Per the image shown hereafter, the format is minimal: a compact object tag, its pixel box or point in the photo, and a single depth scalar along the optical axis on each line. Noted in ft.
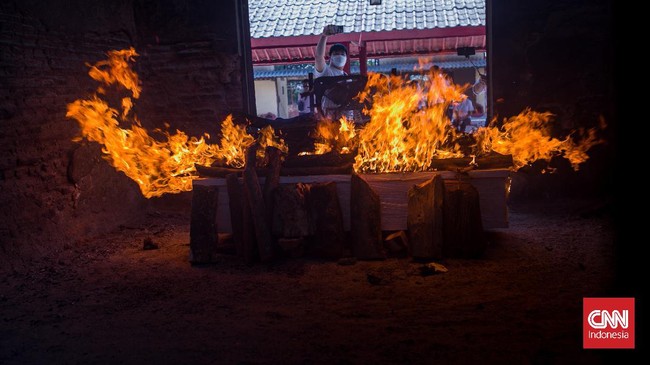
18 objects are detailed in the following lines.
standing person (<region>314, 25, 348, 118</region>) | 32.91
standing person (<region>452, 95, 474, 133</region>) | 37.34
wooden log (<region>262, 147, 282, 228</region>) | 16.70
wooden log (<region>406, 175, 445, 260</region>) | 15.79
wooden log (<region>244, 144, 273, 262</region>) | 16.26
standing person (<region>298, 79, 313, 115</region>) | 35.88
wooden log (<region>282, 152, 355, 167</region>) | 17.79
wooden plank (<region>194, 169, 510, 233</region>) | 16.99
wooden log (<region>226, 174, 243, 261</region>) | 17.02
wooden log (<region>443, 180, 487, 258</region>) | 15.81
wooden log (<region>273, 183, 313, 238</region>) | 16.07
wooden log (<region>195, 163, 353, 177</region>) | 17.53
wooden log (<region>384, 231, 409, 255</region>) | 16.58
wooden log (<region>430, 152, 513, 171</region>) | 17.17
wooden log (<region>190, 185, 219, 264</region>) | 16.60
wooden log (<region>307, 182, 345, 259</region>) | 16.39
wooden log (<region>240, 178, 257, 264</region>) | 16.40
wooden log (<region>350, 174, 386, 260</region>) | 16.28
